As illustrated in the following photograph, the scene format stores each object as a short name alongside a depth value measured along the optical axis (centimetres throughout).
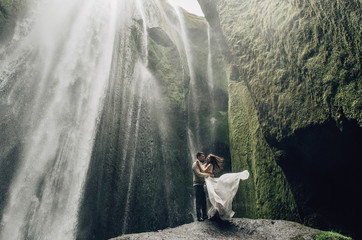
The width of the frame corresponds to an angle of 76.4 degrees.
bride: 531
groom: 571
